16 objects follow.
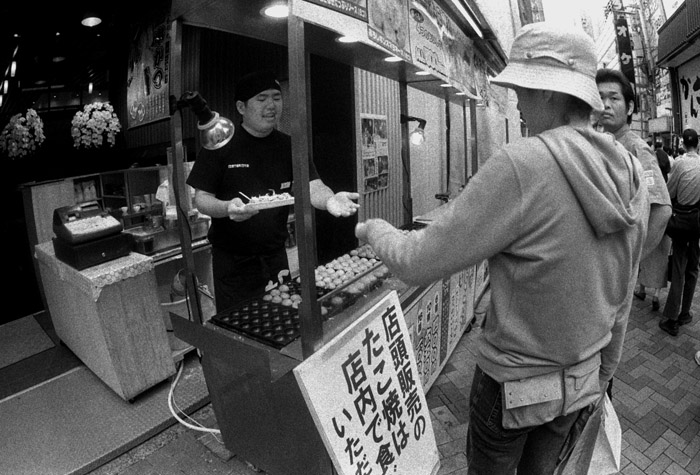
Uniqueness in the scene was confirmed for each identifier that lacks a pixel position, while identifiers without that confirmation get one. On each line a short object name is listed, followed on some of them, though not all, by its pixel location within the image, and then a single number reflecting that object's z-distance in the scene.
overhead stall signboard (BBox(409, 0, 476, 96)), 2.67
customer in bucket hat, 1.17
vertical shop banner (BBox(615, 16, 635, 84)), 15.95
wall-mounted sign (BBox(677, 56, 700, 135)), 12.62
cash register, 3.07
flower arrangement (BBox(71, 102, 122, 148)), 5.65
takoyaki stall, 1.58
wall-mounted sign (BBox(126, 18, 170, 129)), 5.77
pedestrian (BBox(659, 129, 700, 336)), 4.38
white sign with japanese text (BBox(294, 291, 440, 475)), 1.51
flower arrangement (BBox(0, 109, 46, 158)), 5.30
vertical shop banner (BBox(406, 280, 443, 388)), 2.71
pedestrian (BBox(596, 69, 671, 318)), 2.30
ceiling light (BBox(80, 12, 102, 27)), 6.17
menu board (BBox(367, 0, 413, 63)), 1.92
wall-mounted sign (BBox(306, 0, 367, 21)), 1.56
